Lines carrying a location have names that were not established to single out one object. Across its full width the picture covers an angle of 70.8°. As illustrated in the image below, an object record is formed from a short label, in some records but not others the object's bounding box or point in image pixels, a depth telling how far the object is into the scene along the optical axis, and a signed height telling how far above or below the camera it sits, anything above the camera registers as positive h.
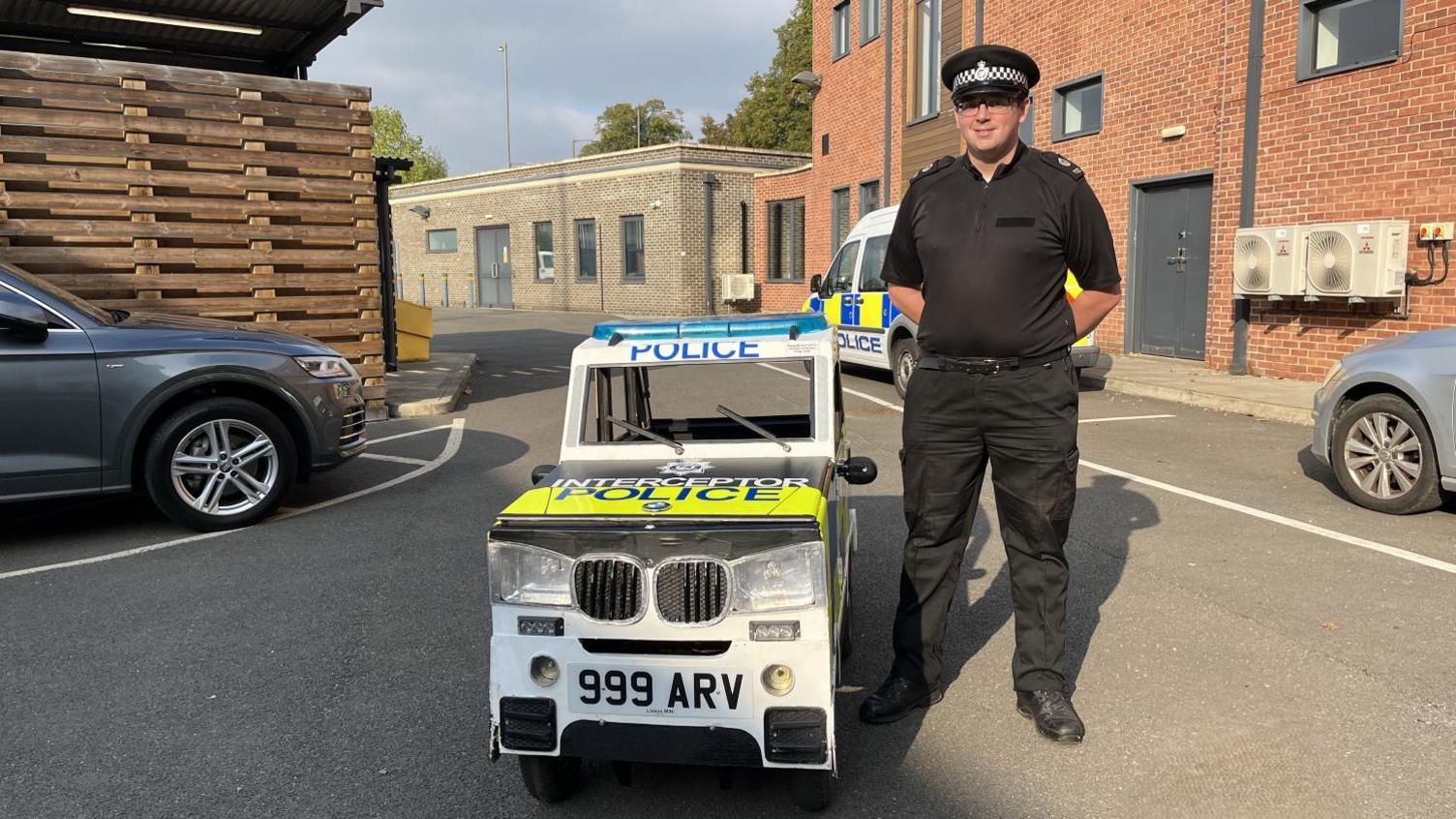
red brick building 10.47 +1.78
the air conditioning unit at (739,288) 29.41 +0.04
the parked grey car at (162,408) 5.82 -0.69
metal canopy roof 10.98 +3.00
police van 11.91 -0.23
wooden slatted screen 9.01 +0.94
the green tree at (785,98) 46.59 +8.89
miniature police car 2.79 -0.93
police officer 3.35 -0.26
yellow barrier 15.92 -0.62
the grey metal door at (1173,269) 13.42 +0.22
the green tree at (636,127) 66.62 +10.63
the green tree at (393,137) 57.84 +8.88
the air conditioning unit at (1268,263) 11.32 +0.25
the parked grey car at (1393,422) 5.96 -0.85
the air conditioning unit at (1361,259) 10.36 +0.26
